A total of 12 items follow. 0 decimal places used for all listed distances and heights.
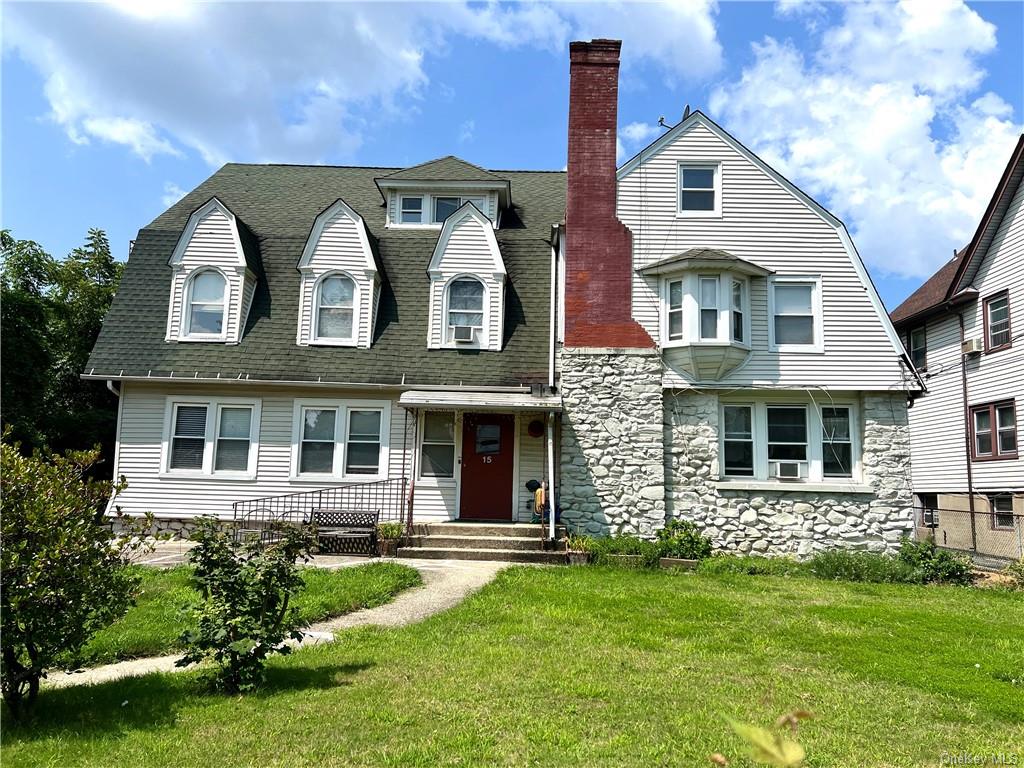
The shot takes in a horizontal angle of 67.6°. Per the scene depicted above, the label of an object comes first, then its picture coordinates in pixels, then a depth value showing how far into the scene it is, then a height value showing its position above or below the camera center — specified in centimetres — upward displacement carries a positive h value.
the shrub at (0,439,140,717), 517 -67
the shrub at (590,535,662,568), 1348 -109
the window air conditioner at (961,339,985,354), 2044 +405
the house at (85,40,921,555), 1488 +234
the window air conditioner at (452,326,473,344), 1659 +323
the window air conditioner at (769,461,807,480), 1520 +45
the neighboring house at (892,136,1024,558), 1920 +293
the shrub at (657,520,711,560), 1409 -96
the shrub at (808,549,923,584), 1319 -128
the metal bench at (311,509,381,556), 1402 -91
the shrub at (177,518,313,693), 604 -104
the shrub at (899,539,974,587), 1325 -119
